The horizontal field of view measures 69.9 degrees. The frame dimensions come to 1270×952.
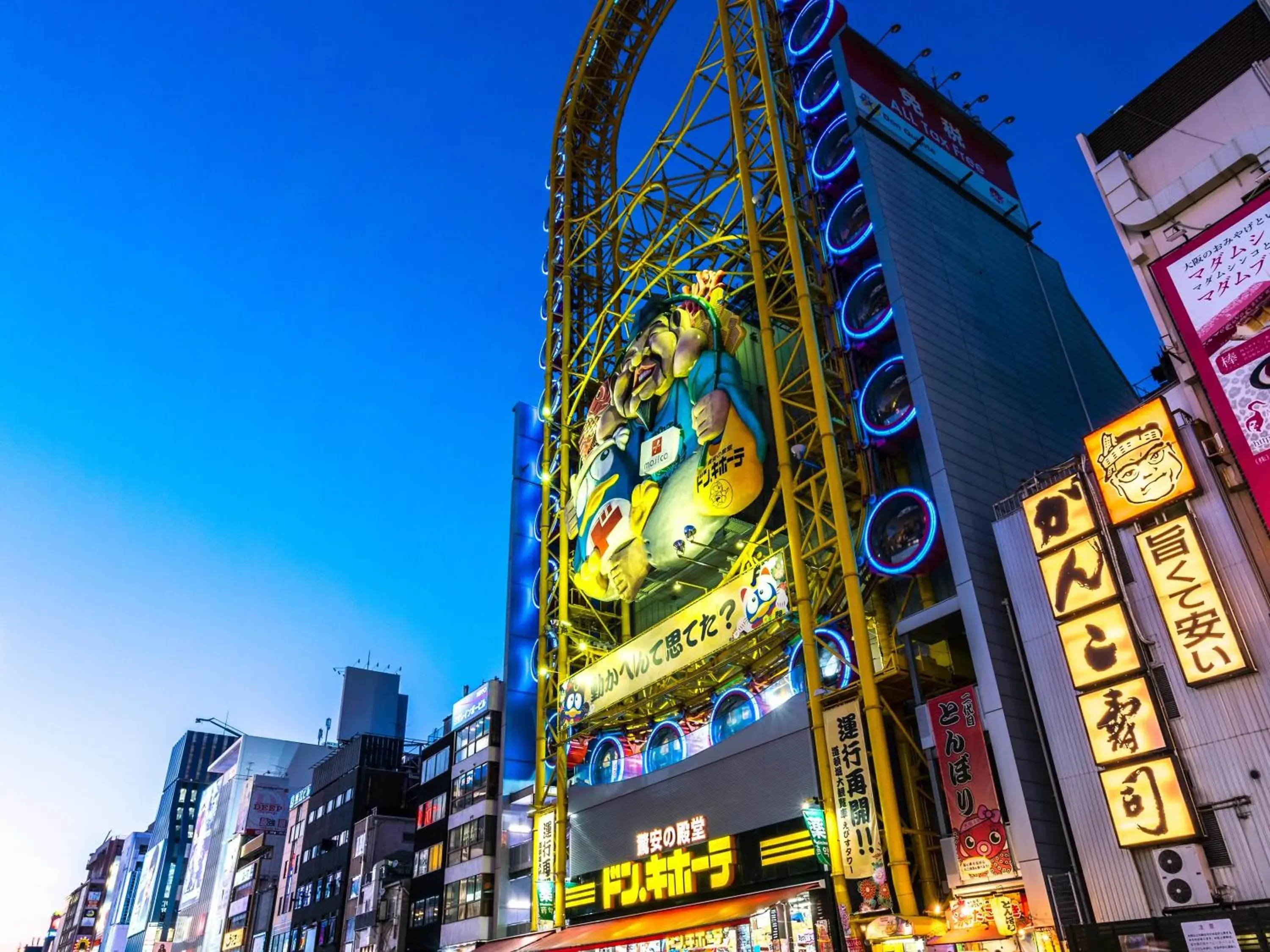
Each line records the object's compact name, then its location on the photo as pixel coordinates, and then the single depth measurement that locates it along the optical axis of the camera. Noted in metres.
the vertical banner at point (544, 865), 32.81
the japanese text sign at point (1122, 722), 16.55
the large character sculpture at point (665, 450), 30.06
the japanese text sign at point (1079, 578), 18.12
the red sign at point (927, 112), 32.69
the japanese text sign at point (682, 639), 26.19
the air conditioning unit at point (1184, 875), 15.34
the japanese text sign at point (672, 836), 27.28
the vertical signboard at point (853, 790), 20.72
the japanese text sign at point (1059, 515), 19.02
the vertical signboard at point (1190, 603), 16.16
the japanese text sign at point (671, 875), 26.00
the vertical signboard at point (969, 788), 19.06
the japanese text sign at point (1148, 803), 15.82
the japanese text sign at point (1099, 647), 17.33
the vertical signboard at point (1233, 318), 16.67
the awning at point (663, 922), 22.80
